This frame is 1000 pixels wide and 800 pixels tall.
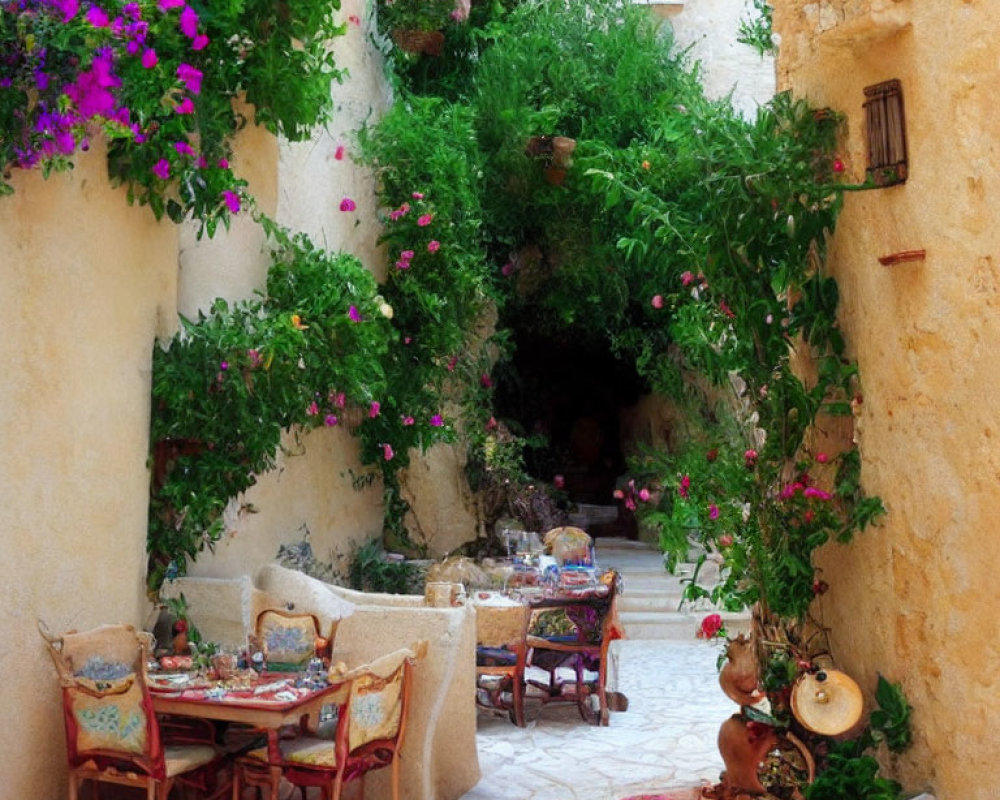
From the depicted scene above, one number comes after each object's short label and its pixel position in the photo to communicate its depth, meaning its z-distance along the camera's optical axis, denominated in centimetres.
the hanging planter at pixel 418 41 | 1173
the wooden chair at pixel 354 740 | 520
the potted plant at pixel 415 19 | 1143
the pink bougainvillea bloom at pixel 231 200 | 613
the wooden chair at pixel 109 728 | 493
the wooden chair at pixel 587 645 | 852
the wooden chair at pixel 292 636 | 652
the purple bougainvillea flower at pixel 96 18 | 462
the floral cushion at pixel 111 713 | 493
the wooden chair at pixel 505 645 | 818
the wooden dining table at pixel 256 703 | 506
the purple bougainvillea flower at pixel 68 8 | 467
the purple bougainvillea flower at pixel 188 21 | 518
